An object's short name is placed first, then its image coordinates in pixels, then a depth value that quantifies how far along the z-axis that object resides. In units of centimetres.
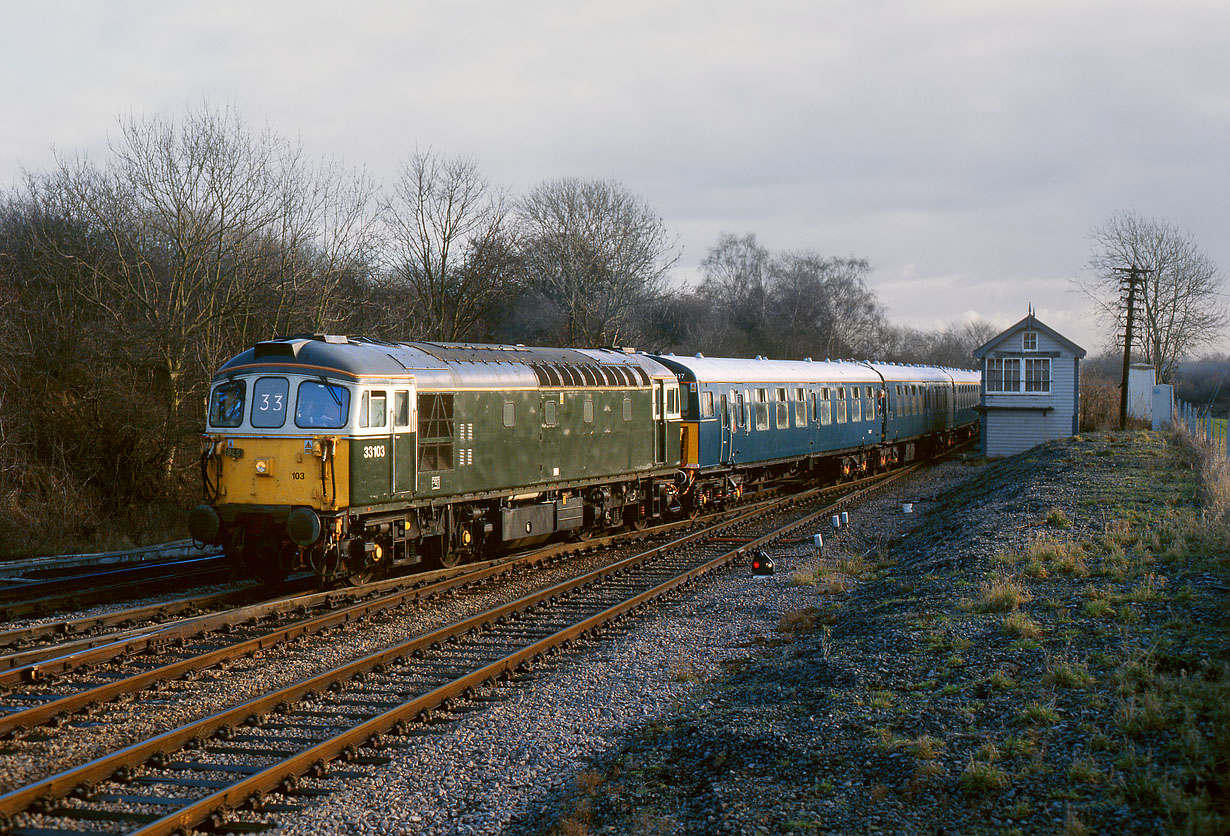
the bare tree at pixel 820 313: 8156
